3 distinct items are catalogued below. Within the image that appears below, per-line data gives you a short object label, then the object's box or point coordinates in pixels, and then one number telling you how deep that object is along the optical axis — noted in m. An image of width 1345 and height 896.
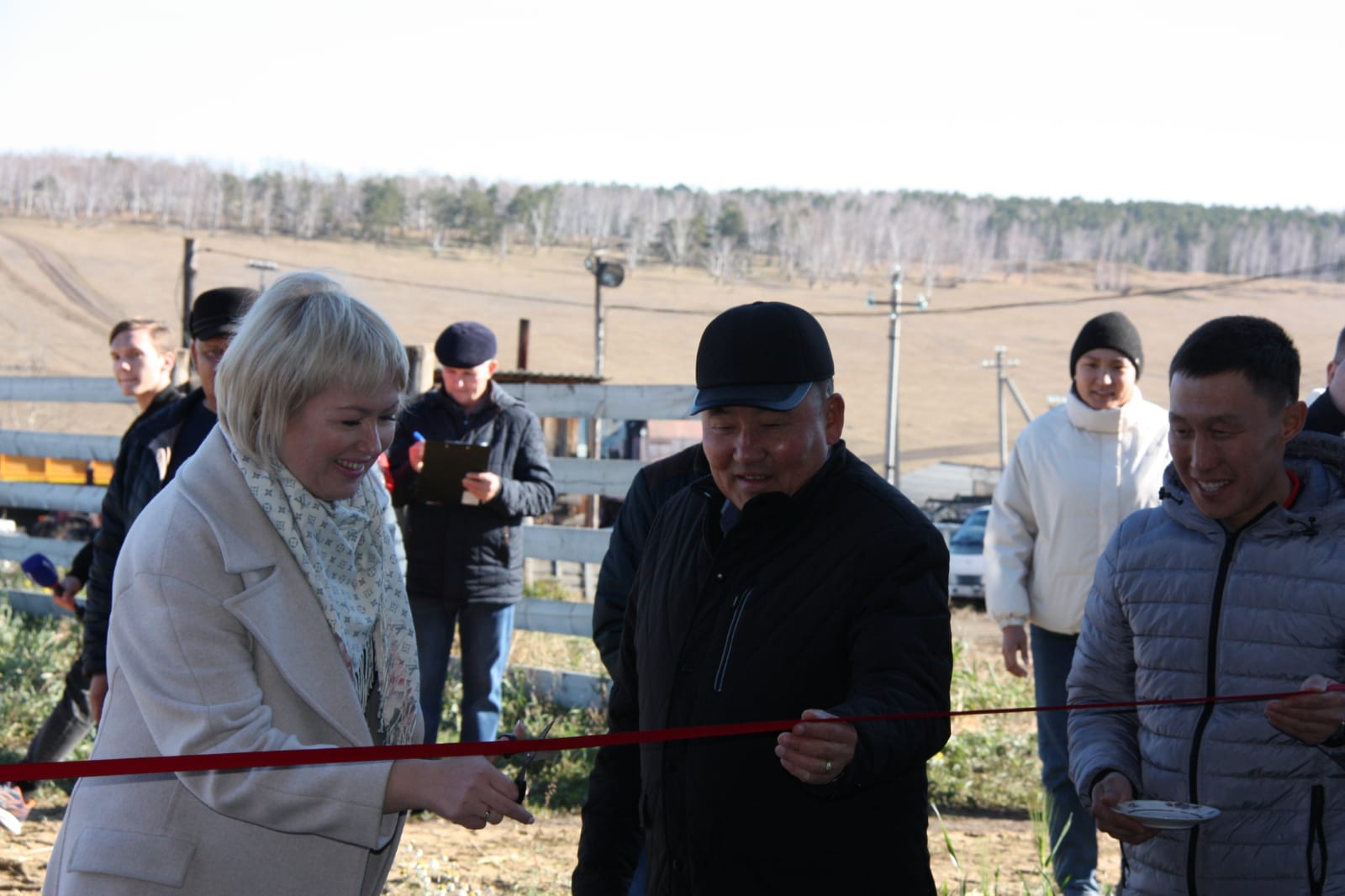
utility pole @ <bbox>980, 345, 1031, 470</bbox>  49.31
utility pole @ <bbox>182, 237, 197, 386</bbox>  28.49
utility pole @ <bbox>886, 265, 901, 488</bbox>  37.84
